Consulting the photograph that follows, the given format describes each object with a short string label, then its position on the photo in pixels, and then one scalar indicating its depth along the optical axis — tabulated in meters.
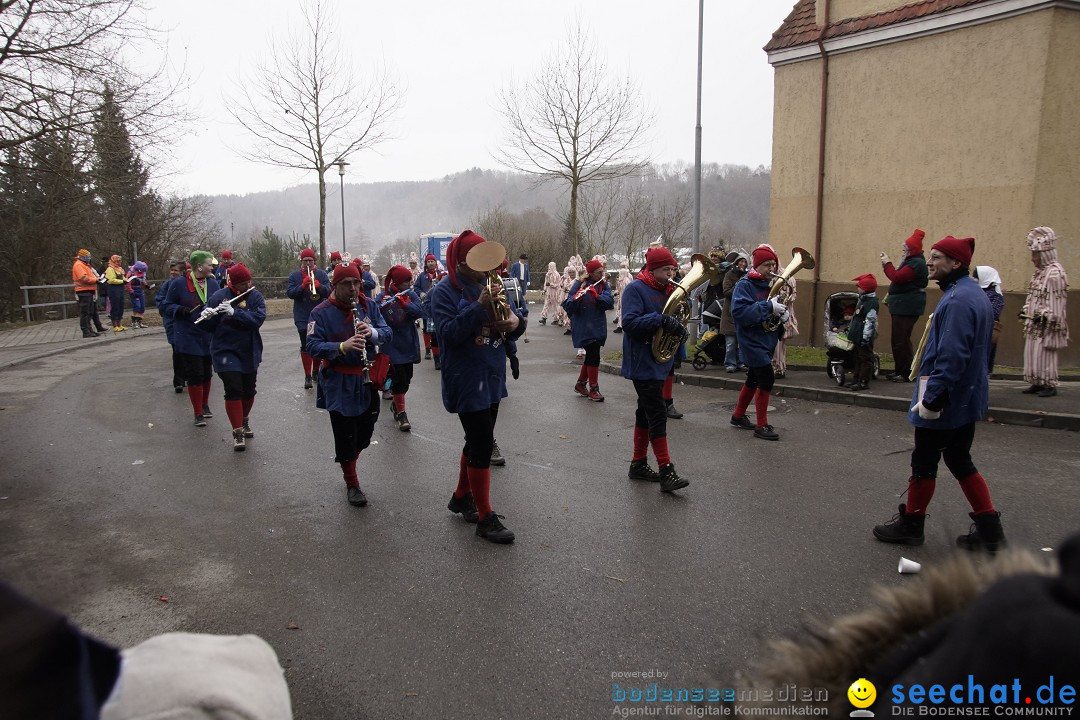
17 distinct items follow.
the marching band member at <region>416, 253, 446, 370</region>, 12.31
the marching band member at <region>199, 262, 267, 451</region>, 7.64
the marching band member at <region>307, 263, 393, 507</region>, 5.79
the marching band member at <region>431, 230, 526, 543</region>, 4.97
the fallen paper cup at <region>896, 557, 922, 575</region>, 4.25
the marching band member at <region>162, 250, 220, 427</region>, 8.79
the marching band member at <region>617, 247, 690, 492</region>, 5.98
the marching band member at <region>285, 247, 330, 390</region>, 11.33
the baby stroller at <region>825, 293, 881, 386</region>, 10.02
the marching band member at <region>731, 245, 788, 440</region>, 7.45
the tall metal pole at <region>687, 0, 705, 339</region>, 13.07
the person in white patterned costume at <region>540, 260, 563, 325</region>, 22.50
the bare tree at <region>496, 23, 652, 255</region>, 25.83
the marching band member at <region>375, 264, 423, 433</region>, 8.78
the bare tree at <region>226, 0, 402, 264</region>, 25.00
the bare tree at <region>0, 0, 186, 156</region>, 12.11
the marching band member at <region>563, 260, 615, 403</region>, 10.01
